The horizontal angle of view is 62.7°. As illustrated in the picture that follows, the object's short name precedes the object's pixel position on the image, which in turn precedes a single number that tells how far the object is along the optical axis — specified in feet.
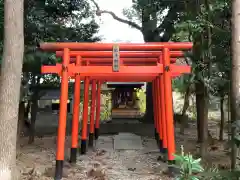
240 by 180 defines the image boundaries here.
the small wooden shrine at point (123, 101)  28.99
